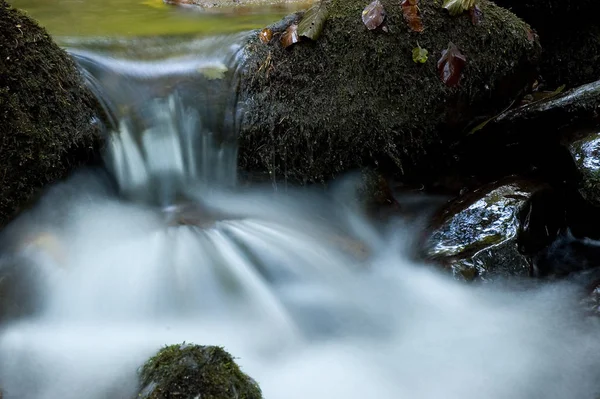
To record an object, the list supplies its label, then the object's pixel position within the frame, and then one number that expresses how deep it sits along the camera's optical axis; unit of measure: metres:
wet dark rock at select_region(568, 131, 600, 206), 3.17
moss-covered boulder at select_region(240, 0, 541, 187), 3.53
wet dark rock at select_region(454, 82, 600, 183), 3.51
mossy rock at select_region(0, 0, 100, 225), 2.89
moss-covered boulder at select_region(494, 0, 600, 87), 4.66
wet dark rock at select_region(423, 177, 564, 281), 3.09
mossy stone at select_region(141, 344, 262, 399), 1.76
